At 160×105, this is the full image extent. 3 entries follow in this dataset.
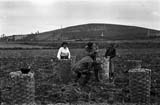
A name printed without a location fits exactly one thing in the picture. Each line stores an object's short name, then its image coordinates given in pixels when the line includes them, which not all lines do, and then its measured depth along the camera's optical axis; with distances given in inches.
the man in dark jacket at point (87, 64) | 369.4
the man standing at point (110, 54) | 459.2
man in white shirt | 429.1
